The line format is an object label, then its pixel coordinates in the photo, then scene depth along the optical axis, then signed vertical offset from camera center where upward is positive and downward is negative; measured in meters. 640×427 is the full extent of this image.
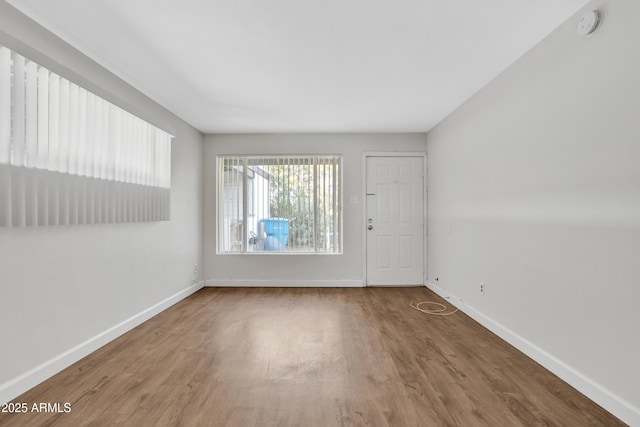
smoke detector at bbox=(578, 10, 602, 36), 2.01 +1.17
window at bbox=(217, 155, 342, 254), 5.20 +0.14
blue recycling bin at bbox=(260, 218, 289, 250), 5.21 -0.23
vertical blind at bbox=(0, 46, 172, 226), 2.01 +0.44
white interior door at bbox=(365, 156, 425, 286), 5.18 -0.19
